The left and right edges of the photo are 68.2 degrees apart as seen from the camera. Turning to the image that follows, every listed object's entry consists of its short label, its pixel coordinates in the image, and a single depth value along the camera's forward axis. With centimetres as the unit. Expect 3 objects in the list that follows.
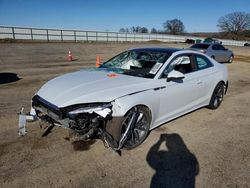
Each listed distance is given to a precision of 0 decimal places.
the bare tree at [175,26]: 7890
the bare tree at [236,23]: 7647
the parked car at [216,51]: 1239
